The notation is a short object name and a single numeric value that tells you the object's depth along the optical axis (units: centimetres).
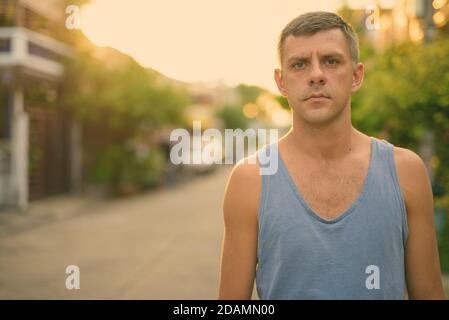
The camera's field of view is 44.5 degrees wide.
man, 154
